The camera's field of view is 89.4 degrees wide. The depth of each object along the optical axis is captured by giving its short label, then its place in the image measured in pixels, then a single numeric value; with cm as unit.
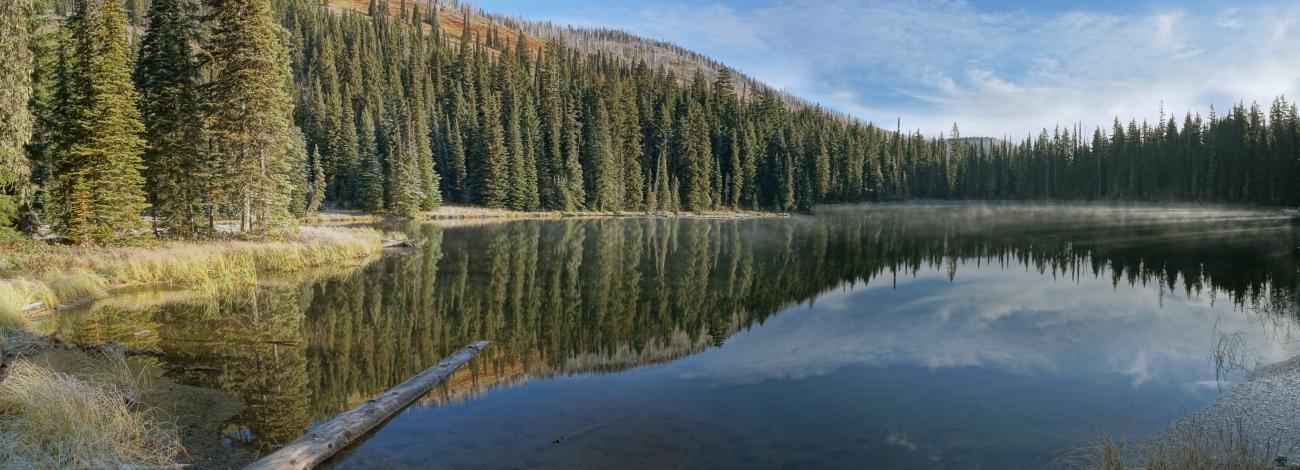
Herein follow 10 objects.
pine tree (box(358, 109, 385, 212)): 7188
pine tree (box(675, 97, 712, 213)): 8694
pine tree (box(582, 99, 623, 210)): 8656
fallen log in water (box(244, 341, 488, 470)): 732
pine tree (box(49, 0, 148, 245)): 2258
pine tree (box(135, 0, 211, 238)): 2777
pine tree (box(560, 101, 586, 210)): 8398
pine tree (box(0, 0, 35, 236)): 2145
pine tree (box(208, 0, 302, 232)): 2880
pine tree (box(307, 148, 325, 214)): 6241
